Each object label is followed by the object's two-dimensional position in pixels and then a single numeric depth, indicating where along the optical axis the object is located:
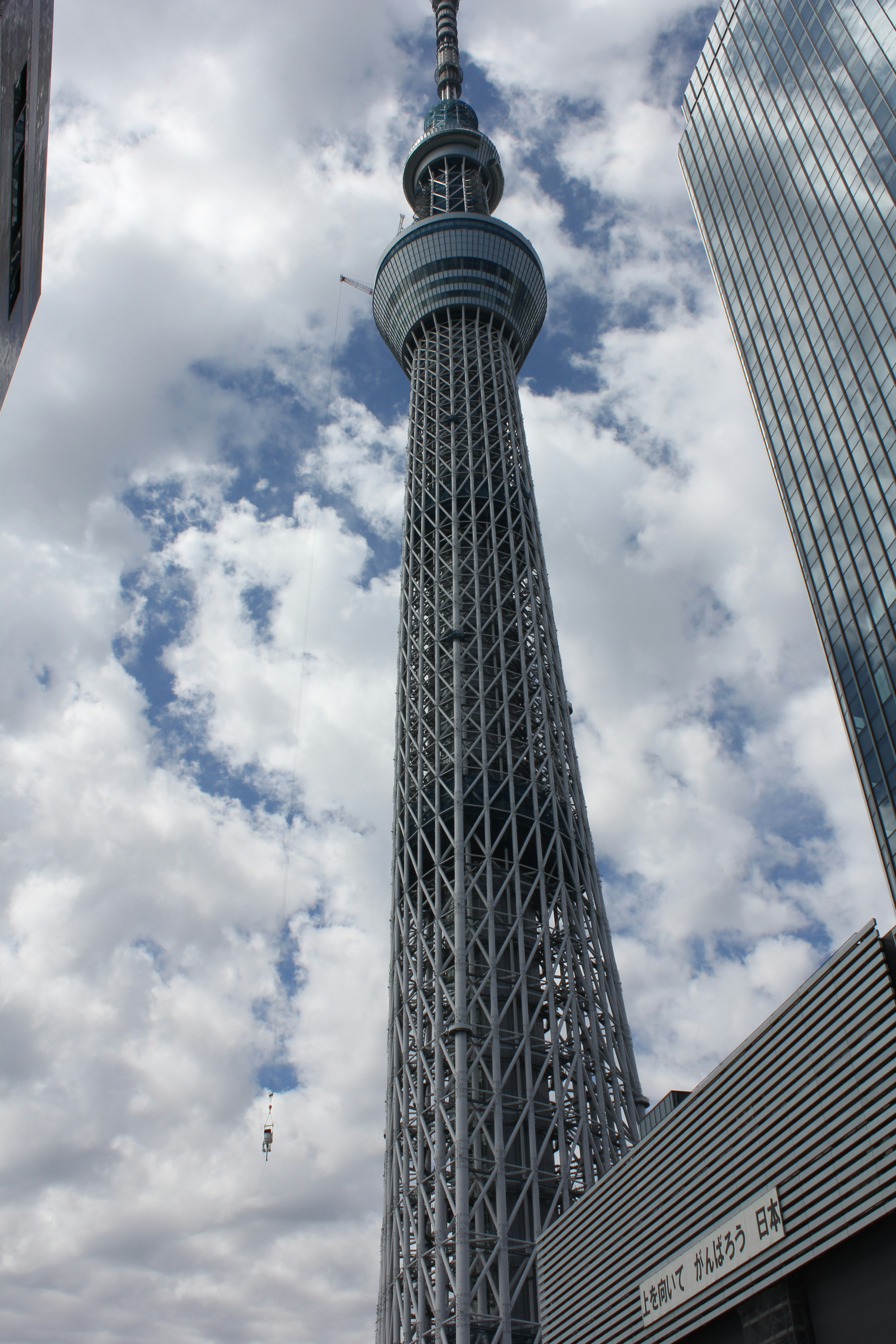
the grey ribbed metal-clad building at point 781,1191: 26.89
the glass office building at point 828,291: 64.44
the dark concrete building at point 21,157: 29.05
